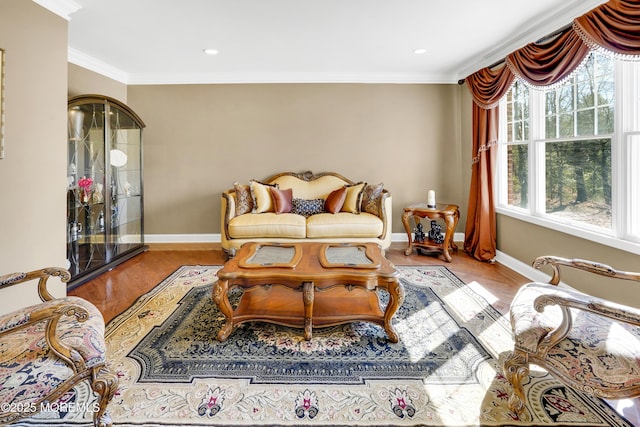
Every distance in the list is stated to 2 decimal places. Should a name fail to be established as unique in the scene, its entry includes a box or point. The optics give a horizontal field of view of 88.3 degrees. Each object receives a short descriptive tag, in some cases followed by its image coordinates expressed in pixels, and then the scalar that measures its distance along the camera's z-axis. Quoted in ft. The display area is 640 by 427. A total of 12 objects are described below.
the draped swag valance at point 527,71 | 7.30
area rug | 5.09
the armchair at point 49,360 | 3.88
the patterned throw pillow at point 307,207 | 14.66
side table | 13.60
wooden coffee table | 7.04
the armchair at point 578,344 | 4.06
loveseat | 13.15
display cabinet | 11.14
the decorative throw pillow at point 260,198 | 14.37
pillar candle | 14.32
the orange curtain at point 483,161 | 13.06
